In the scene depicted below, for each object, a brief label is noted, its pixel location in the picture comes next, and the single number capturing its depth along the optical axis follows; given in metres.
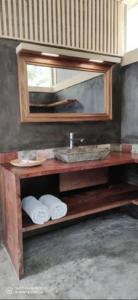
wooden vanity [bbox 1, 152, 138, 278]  1.75
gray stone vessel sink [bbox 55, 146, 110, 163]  2.08
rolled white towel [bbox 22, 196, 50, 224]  1.90
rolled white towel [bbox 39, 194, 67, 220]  1.98
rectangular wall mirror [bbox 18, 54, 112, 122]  2.18
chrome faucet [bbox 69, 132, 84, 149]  2.40
